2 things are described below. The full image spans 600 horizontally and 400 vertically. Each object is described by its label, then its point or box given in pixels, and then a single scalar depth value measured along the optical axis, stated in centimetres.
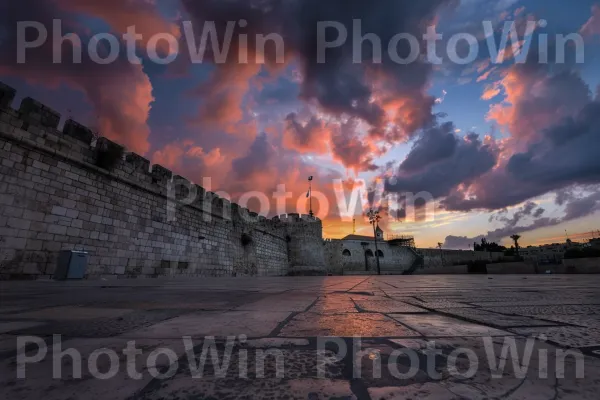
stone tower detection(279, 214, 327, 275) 2497
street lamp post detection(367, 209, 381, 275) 4206
